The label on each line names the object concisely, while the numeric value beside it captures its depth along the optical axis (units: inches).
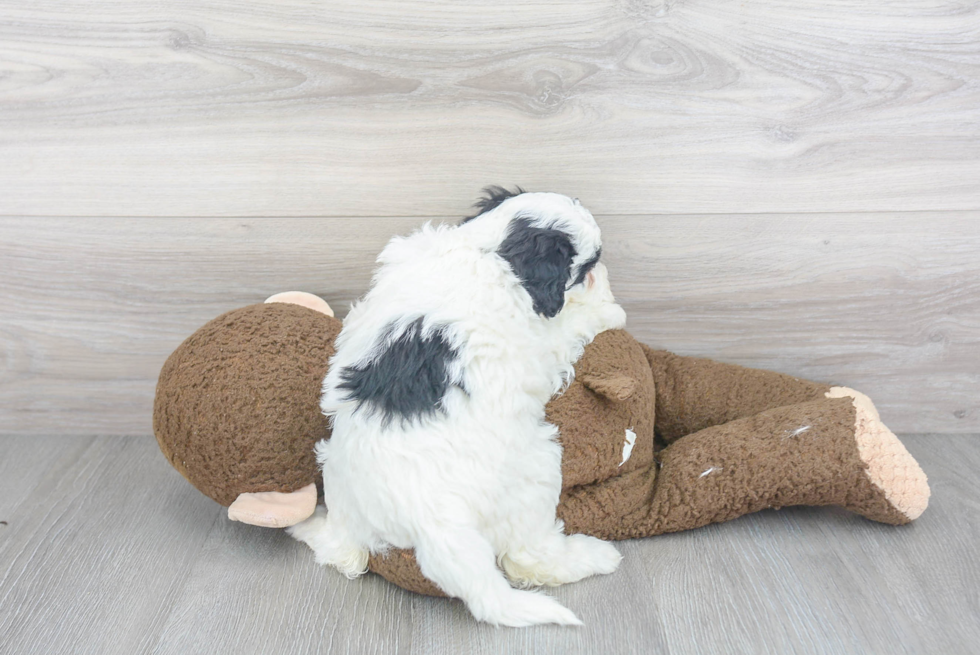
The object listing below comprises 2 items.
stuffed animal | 38.4
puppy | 32.9
